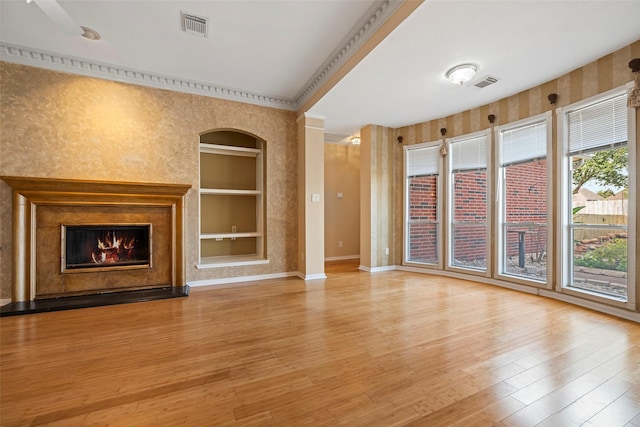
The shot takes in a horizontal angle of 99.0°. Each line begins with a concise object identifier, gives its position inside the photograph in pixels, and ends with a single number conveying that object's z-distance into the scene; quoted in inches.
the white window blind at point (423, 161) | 203.3
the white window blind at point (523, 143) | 149.2
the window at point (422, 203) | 204.5
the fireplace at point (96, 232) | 131.8
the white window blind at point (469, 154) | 178.1
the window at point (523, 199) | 150.3
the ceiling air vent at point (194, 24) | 108.2
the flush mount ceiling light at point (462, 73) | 124.9
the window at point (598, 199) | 119.6
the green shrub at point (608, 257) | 120.8
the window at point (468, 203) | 179.8
